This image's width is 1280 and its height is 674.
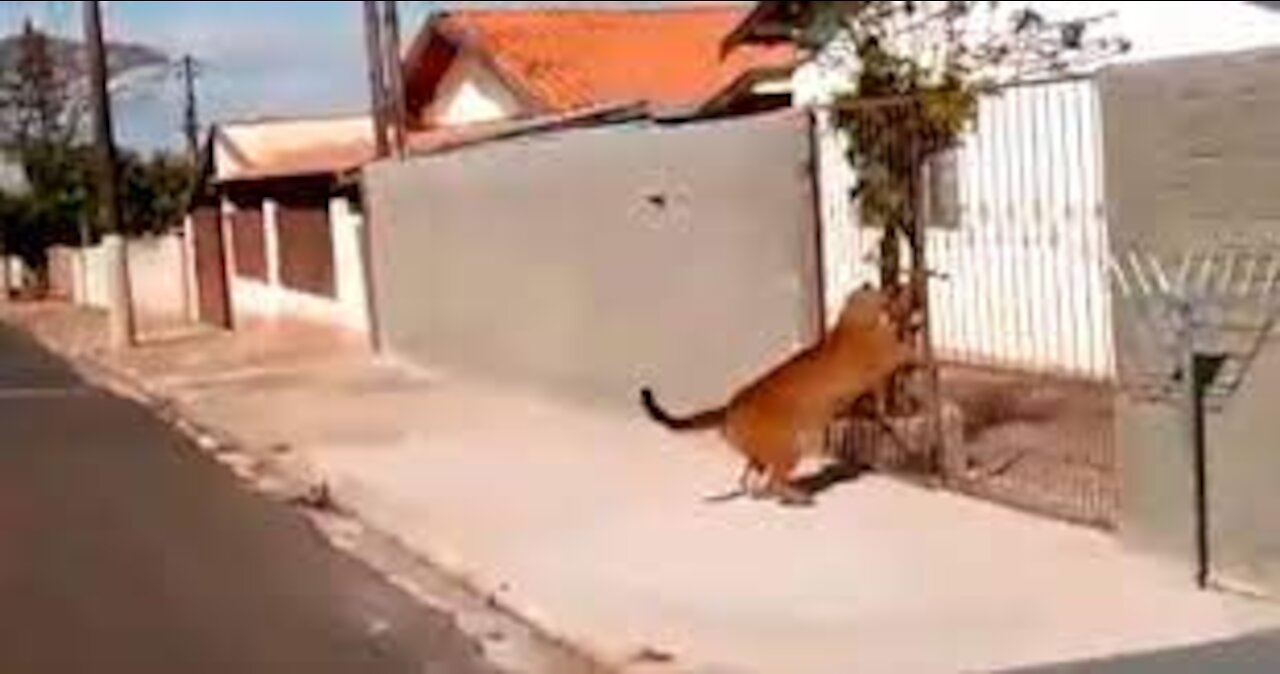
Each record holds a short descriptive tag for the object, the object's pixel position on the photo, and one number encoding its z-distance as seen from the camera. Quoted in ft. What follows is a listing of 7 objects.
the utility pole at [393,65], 107.86
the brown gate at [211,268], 134.62
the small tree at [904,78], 45.24
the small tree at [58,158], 213.46
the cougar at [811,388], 43.96
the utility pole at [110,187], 114.01
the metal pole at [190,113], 211.82
